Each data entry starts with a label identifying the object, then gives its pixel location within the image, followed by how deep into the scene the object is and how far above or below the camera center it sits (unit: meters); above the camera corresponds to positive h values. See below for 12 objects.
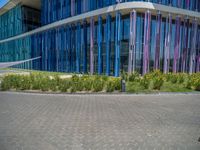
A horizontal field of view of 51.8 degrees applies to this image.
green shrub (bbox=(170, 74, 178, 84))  16.47 -0.85
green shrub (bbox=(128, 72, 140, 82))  16.47 -0.70
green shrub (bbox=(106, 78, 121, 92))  13.22 -1.11
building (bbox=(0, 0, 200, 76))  25.16 +4.57
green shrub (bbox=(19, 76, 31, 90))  14.02 -1.06
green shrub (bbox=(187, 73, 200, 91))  14.37 -1.05
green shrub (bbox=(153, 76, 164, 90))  14.02 -1.06
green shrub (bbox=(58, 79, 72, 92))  13.27 -1.10
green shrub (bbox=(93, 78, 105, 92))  13.34 -1.14
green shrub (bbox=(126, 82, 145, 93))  13.29 -1.28
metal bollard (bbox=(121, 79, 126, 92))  13.14 -1.12
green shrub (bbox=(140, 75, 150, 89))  14.05 -0.96
